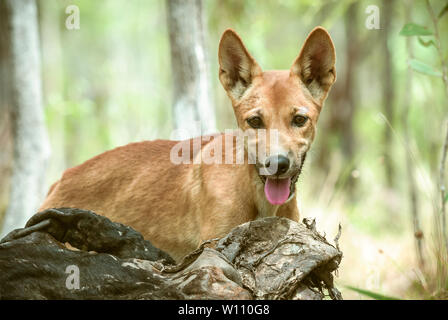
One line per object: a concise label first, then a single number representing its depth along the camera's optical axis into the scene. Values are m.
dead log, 2.79
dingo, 3.60
